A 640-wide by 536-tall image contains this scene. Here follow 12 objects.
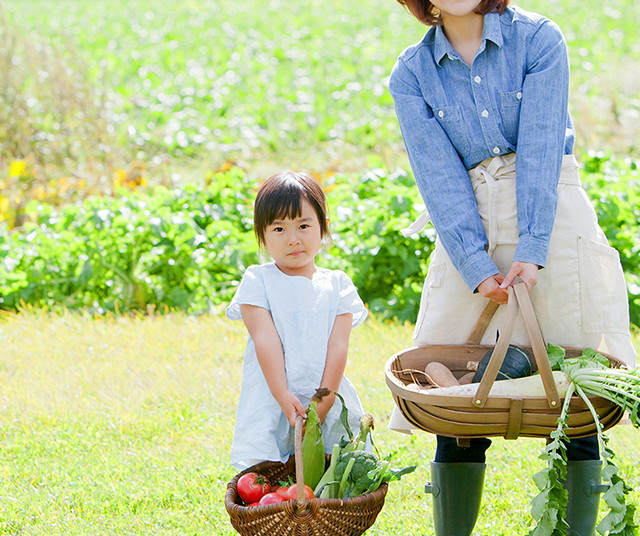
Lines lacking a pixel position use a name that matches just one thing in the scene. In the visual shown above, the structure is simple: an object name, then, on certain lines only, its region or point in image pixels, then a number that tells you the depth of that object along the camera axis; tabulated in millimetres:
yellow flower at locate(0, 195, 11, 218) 14336
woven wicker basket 4840
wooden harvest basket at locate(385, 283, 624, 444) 4648
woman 5254
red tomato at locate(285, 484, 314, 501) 5148
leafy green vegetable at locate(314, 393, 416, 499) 5266
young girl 5625
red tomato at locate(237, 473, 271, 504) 5371
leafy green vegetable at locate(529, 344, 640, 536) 4645
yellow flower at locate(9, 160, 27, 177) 14664
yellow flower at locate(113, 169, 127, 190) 14266
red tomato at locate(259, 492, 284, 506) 5172
